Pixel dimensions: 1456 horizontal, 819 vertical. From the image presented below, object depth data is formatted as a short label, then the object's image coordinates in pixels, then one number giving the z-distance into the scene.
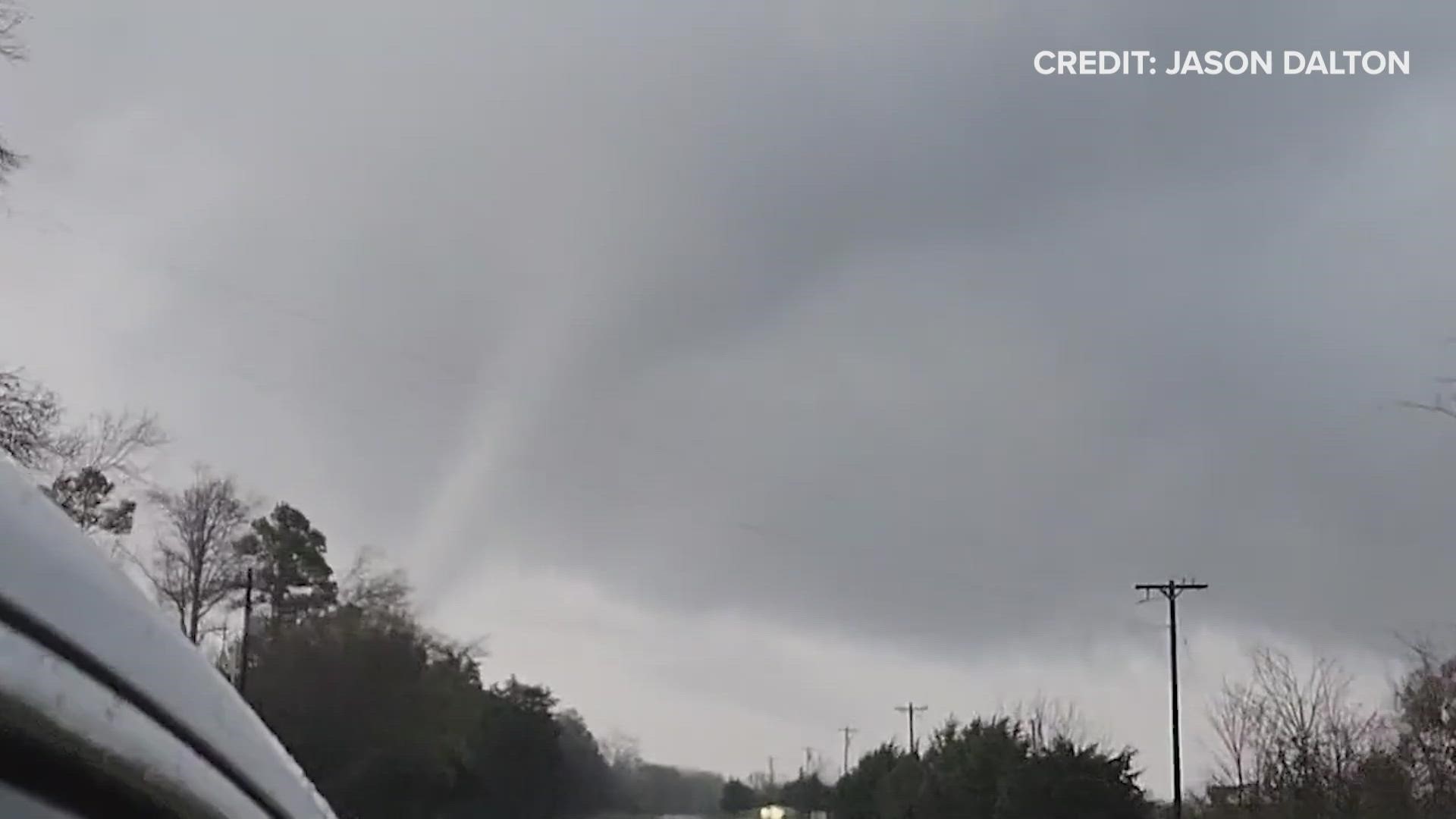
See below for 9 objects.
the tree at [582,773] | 88.00
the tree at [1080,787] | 46.34
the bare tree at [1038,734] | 51.63
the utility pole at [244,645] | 43.81
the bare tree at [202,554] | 49.47
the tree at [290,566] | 59.59
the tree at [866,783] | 78.94
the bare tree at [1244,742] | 45.31
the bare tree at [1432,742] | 31.45
